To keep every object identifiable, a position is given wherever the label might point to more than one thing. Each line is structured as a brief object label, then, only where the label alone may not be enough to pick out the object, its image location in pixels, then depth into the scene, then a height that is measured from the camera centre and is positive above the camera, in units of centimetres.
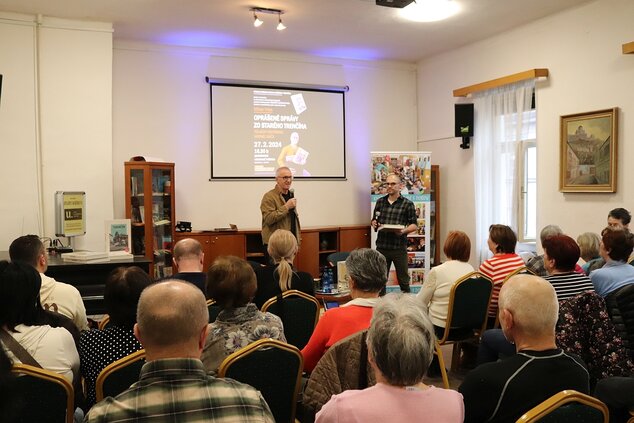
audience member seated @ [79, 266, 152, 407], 244 -59
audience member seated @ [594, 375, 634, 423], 253 -92
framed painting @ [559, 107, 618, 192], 611 +46
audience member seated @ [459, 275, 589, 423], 192 -61
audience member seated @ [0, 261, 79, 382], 226 -53
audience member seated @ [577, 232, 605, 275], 446 -43
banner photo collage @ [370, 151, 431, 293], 840 +15
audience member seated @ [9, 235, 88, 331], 313 -58
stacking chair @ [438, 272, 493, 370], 401 -82
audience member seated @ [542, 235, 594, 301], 329 -45
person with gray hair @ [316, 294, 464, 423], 159 -56
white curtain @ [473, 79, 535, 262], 736 +59
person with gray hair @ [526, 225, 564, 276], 444 -58
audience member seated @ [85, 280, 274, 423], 139 -47
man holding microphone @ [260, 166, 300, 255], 639 -15
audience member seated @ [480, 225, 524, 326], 431 -52
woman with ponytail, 366 -52
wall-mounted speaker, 812 +103
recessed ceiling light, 642 +214
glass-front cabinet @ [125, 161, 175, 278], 699 -17
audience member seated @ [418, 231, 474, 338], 419 -62
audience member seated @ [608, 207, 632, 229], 535 -24
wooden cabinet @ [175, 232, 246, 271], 752 -64
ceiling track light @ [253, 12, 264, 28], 662 +204
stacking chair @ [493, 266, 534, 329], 411 -57
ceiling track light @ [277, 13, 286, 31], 677 +209
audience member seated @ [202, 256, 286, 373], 246 -56
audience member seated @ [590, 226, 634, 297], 338 -45
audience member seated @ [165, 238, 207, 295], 358 -41
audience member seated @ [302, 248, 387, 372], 245 -50
